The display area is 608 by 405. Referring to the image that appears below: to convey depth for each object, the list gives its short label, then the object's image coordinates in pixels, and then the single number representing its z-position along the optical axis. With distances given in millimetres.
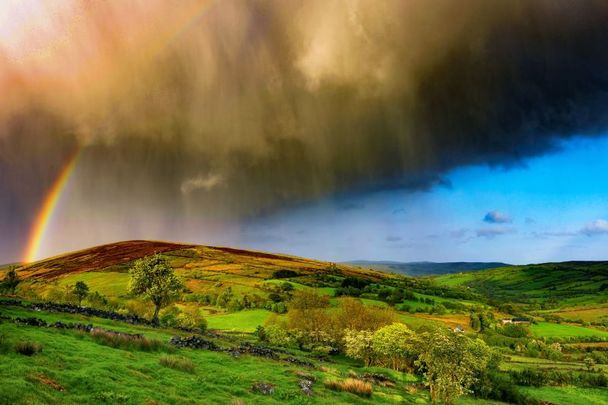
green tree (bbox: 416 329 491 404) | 45938
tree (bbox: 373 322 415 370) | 72750
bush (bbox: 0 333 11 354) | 25462
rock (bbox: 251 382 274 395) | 32062
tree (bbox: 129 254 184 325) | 74750
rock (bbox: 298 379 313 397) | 34303
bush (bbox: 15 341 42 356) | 26297
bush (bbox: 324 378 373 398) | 39781
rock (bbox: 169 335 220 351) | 45906
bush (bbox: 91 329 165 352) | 36875
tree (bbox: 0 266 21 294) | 102938
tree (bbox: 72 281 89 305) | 107344
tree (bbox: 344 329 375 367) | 78438
